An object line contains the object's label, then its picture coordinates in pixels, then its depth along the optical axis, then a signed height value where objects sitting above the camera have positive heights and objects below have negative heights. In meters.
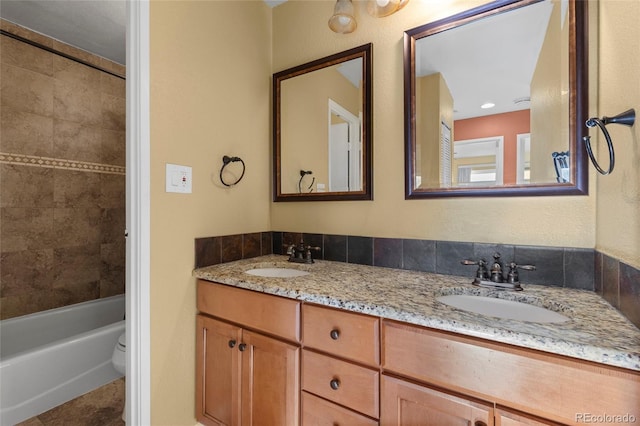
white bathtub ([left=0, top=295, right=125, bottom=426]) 1.52 -0.91
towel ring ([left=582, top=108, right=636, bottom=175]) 0.77 +0.25
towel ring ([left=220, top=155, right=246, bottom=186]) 1.61 +0.29
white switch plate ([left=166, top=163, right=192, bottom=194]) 1.35 +0.17
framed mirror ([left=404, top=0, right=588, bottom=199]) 1.13 +0.49
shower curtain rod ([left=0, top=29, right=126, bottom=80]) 2.01 +1.26
